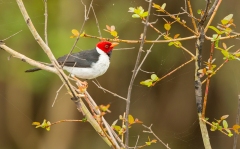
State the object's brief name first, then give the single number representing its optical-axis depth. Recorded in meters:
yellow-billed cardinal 6.47
